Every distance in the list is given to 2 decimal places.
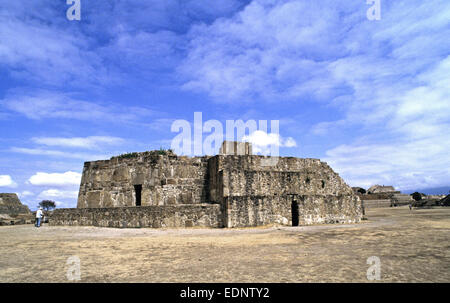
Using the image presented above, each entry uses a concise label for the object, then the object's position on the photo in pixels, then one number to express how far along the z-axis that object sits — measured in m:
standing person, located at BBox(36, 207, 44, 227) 15.11
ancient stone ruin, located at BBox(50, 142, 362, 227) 13.62
